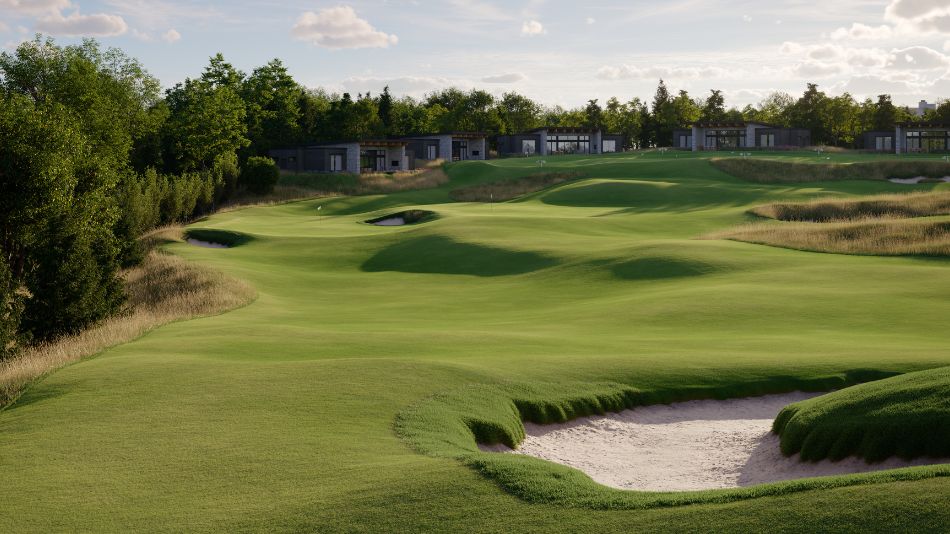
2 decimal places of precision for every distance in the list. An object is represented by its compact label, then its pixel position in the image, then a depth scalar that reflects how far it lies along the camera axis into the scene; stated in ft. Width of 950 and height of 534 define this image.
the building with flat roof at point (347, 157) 370.32
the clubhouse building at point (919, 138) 404.36
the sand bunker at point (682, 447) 45.73
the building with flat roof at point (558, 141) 467.11
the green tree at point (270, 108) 394.32
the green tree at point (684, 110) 502.79
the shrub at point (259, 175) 312.50
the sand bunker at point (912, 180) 286.31
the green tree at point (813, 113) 474.49
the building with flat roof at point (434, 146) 420.36
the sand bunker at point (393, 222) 228.86
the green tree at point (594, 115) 533.96
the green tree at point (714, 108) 517.14
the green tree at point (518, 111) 545.03
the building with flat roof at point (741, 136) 441.27
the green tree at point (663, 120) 502.79
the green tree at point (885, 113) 459.73
